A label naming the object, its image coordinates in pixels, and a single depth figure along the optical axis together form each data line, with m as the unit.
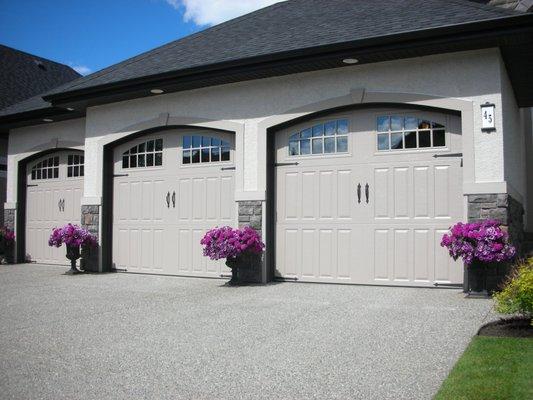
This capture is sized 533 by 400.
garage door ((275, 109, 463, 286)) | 8.25
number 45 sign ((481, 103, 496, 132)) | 7.73
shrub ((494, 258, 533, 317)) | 4.73
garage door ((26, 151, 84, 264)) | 12.66
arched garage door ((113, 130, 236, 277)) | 10.10
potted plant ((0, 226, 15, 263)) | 13.30
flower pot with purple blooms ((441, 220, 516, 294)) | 7.02
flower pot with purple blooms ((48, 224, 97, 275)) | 10.73
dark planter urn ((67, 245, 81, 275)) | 10.88
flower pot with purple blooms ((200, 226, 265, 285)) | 8.74
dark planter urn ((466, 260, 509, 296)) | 7.30
